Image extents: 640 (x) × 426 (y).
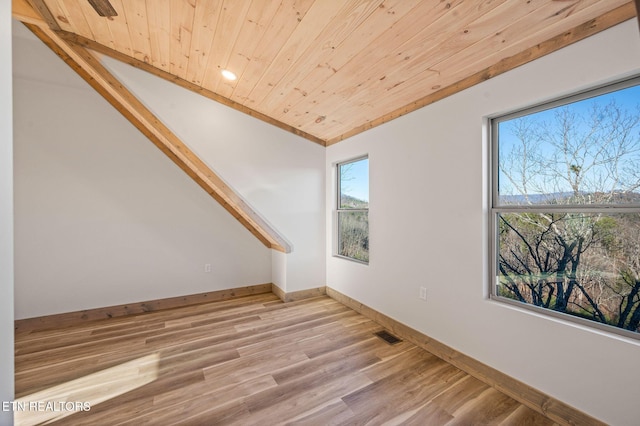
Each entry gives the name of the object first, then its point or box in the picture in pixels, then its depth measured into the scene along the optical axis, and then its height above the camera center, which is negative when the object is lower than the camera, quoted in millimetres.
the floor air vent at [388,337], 2480 -1269
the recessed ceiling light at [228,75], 2344 +1271
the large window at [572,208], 1419 +17
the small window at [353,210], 3242 +6
